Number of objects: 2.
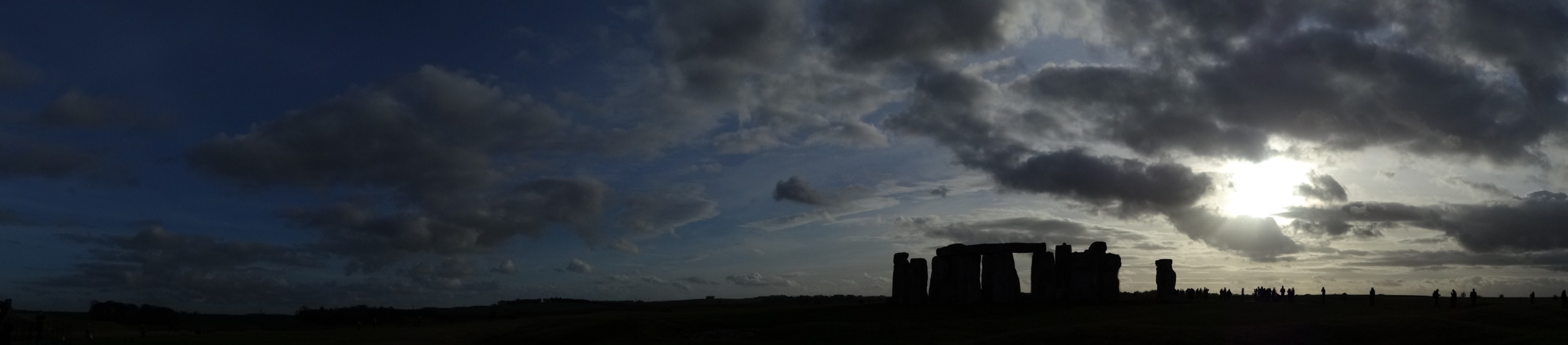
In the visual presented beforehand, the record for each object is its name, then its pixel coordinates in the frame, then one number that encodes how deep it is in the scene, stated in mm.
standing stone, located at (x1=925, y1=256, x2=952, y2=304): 50031
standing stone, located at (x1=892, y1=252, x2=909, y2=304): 52469
